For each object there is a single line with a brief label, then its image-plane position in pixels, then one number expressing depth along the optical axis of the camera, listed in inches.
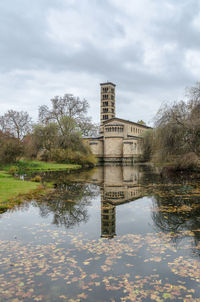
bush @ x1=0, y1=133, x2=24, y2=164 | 1128.0
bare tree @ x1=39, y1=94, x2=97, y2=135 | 2033.7
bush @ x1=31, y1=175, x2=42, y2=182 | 803.8
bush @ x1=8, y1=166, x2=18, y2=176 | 1035.3
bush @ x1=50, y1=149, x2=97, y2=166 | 1584.6
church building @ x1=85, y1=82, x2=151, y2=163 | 2640.3
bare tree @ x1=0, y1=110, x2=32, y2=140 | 2283.5
